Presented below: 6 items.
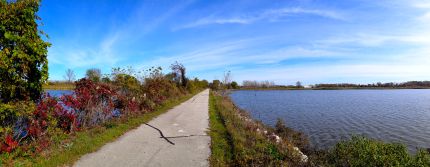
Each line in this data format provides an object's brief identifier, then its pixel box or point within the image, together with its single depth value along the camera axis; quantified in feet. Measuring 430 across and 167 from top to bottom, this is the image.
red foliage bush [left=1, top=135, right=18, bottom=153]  20.35
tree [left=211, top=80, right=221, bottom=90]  291.58
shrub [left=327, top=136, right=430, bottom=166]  21.56
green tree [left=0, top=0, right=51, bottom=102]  20.52
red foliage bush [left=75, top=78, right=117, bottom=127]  32.30
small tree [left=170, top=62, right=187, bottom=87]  141.06
